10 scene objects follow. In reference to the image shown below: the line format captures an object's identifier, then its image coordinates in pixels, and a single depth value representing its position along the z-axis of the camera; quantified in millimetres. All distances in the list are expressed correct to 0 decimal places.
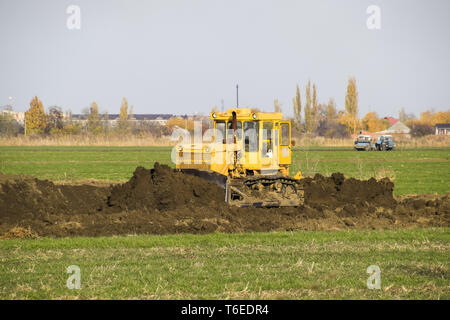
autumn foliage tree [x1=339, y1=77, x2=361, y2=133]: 116812
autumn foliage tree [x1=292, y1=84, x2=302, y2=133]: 123606
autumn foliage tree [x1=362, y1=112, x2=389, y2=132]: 145538
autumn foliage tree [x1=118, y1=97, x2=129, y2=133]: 112562
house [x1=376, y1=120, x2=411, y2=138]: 137538
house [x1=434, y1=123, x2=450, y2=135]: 155575
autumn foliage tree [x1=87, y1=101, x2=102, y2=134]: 111819
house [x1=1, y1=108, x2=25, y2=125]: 118875
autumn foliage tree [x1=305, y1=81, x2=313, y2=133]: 124812
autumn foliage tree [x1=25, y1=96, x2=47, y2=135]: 119488
